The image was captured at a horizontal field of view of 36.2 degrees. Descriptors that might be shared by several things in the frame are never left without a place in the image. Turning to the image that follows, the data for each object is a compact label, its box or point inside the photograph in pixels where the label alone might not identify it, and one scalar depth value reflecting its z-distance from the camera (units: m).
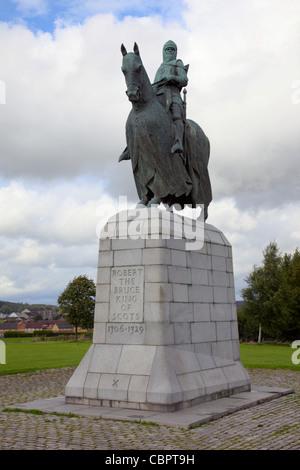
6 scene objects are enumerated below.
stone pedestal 8.88
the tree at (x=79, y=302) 47.91
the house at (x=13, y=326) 95.88
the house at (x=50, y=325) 93.81
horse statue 10.14
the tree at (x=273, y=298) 42.94
